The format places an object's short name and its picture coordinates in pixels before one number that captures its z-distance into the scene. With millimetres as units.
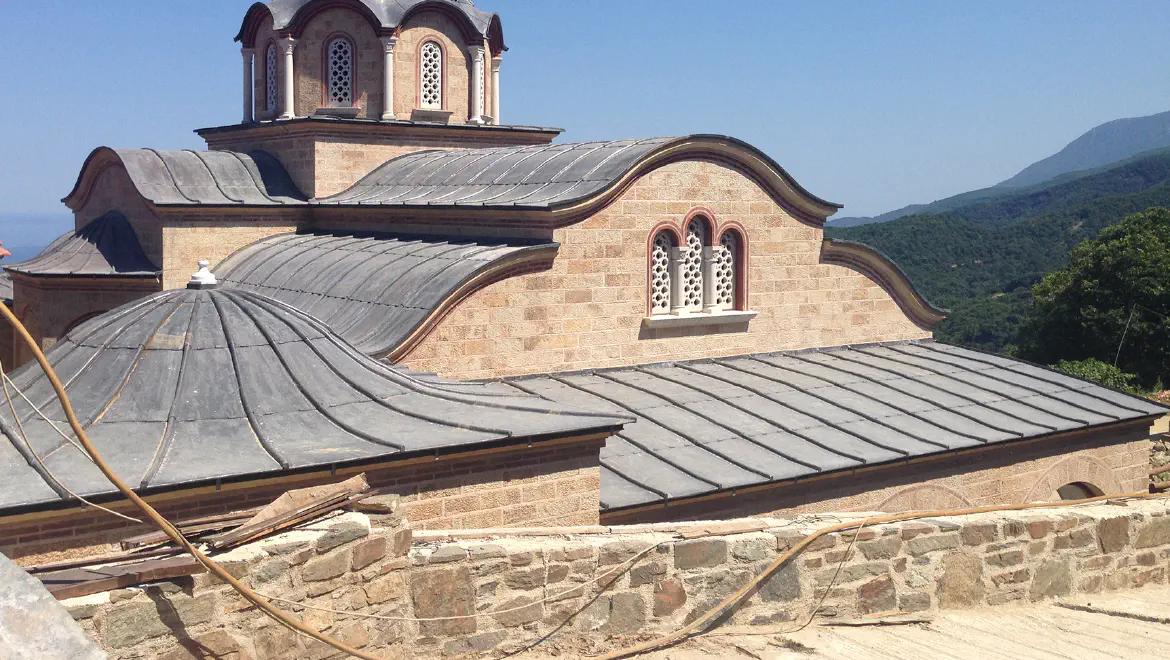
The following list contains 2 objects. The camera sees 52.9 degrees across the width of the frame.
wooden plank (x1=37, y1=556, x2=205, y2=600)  4195
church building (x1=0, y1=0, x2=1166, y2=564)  7402
